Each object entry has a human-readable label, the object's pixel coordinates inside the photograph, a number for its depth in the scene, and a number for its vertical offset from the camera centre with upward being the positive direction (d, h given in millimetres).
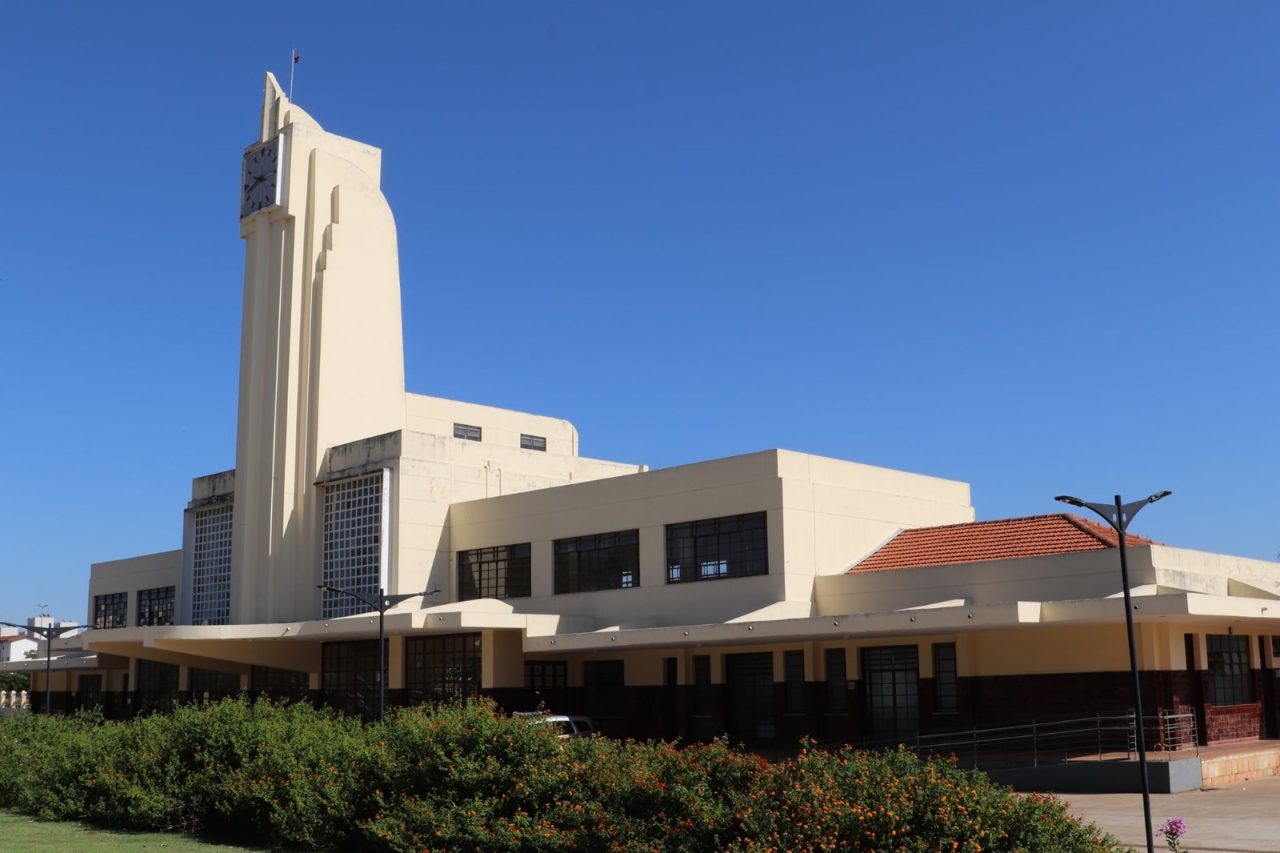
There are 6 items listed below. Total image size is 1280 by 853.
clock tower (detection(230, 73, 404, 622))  38156 +9108
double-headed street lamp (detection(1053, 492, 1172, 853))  15688 +1429
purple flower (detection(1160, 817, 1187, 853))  10430 -1592
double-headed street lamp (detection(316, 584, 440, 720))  28438 +855
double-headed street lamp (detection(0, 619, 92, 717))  44562 +701
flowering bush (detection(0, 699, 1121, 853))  11617 -1639
